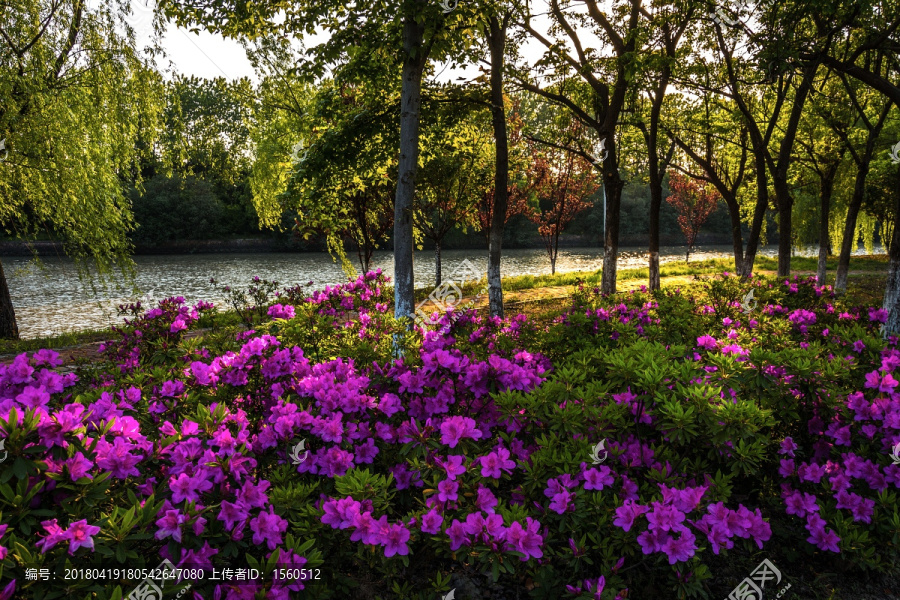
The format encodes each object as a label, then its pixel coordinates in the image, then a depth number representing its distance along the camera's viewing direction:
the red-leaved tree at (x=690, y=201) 28.84
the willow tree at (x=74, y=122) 8.51
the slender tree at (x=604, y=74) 10.04
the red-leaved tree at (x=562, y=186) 21.67
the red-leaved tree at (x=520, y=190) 19.10
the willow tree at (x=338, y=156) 6.09
